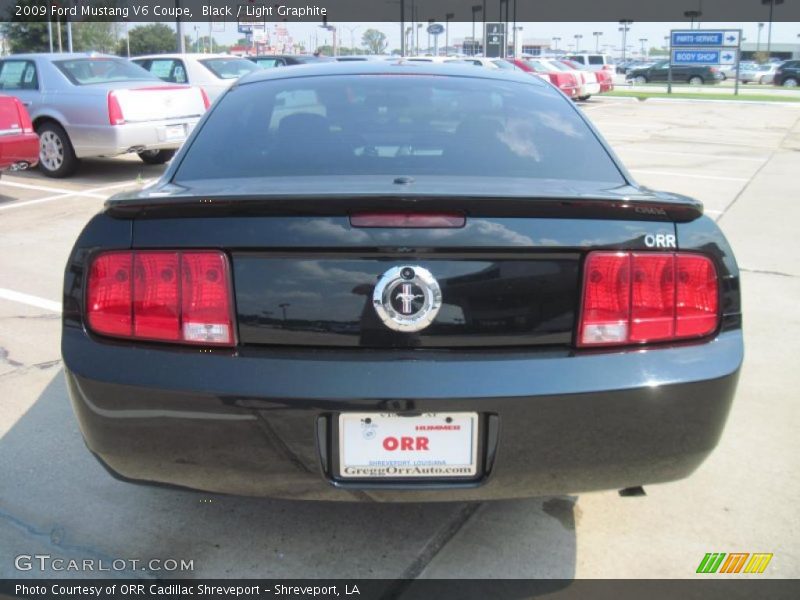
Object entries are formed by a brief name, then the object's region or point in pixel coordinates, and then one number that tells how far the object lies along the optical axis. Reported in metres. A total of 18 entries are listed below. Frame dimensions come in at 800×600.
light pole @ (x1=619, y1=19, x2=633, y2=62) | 87.38
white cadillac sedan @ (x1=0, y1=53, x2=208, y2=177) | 9.58
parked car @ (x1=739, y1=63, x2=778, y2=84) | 50.78
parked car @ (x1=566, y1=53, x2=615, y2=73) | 38.50
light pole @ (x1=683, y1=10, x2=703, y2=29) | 44.22
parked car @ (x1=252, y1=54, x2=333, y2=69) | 19.80
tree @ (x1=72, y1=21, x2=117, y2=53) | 62.88
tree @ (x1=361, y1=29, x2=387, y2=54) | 112.69
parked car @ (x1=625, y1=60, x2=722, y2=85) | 42.81
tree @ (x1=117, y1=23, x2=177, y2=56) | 79.38
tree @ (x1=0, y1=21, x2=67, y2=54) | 53.19
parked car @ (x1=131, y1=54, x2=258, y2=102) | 13.02
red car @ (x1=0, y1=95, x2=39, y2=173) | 8.32
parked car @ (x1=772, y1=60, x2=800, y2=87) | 44.84
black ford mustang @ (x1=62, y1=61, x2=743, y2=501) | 2.08
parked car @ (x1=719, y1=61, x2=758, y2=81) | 57.09
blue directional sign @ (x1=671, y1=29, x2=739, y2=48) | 32.34
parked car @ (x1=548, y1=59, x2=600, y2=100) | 26.00
